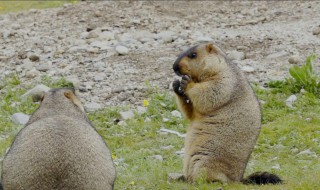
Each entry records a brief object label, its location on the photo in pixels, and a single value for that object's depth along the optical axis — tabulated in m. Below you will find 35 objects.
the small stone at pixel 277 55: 16.55
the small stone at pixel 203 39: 17.56
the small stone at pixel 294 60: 16.02
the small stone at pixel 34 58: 17.06
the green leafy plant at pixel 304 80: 14.30
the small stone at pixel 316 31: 17.78
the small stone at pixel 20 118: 13.40
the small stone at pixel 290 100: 14.04
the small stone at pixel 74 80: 15.09
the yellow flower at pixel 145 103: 14.22
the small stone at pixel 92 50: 17.19
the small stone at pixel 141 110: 13.98
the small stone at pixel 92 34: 18.25
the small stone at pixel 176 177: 10.10
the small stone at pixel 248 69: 15.78
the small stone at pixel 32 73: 15.95
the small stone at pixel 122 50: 16.95
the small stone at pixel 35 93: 14.38
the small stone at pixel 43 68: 16.38
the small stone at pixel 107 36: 18.13
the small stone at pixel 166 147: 12.32
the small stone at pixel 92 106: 14.09
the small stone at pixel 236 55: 16.47
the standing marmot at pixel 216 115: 9.82
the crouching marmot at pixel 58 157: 7.55
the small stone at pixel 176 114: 13.75
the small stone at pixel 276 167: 11.02
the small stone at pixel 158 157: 11.76
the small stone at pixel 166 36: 17.83
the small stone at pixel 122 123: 13.52
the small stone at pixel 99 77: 15.70
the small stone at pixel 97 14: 20.11
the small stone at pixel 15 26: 20.05
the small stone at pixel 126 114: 13.73
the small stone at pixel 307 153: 11.64
